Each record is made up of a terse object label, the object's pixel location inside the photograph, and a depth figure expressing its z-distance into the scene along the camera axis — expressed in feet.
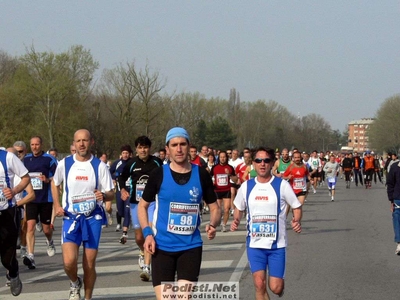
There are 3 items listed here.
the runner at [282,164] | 63.00
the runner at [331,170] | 104.73
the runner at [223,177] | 61.05
